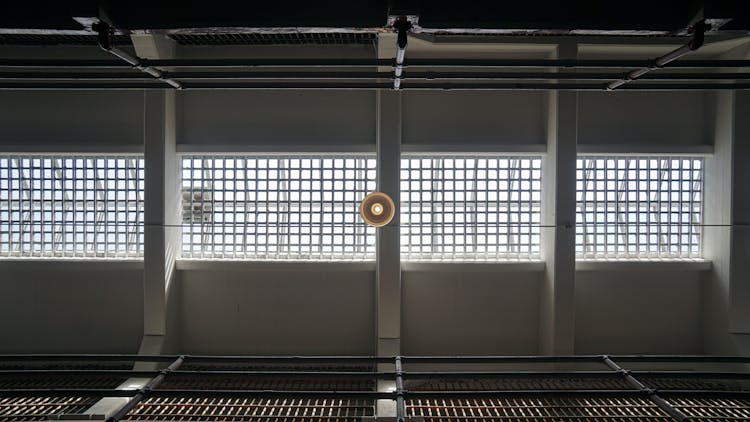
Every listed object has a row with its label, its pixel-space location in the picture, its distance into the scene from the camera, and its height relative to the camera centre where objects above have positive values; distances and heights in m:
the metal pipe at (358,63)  5.21 +1.62
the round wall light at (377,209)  8.54 -0.03
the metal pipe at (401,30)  4.43 +1.65
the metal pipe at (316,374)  5.22 -1.87
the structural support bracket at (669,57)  4.43 +1.59
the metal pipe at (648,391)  4.65 -1.86
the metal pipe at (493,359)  5.54 -1.79
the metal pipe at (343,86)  5.99 +1.57
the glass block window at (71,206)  12.73 -0.07
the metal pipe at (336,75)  5.40 +1.55
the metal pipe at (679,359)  5.40 -1.69
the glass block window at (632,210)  12.73 +0.00
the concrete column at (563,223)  11.25 -0.31
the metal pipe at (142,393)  4.57 -1.92
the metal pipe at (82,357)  5.36 -1.79
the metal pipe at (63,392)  4.92 -1.96
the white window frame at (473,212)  12.70 -0.10
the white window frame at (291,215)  12.75 -0.23
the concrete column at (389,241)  11.09 -0.79
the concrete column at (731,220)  11.41 -0.19
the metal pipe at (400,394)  4.50 -1.87
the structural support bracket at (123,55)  4.45 +1.52
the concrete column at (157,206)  11.27 -0.04
